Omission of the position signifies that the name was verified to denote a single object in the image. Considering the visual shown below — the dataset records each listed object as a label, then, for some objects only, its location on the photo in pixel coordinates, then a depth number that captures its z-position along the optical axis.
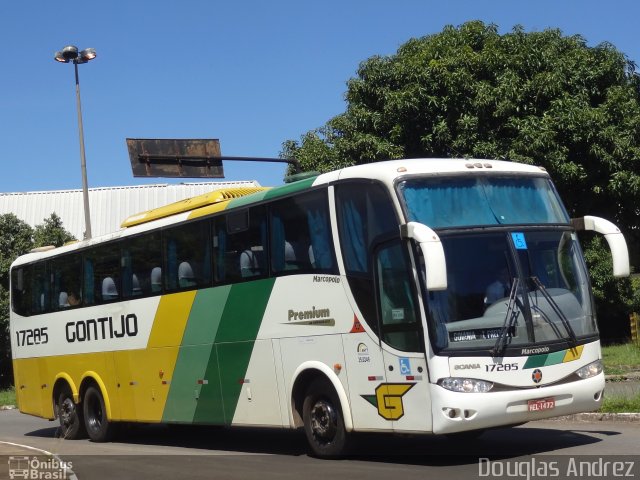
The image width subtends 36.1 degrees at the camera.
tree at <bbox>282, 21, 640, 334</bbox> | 26.97
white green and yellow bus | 10.32
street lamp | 28.80
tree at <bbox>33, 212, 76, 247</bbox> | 42.31
